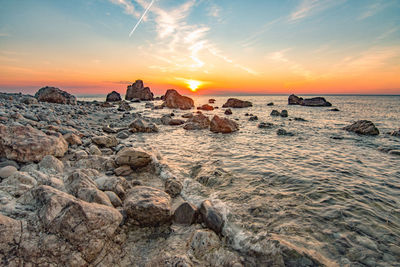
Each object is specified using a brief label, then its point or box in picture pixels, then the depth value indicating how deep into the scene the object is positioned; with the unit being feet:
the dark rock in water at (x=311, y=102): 185.97
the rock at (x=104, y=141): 29.49
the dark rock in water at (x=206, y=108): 148.21
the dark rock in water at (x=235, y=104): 173.68
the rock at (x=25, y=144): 17.28
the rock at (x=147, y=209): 12.34
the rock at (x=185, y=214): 13.01
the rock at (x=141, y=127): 48.73
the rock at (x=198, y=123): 55.57
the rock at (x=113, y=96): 204.95
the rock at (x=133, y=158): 21.58
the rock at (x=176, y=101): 160.19
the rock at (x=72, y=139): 26.73
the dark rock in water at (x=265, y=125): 60.23
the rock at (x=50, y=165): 17.25
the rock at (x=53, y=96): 96.99
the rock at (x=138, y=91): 258.37
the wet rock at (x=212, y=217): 12.42
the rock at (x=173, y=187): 17.45
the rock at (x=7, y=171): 13.95
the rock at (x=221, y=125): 50.90
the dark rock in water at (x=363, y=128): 47.37
